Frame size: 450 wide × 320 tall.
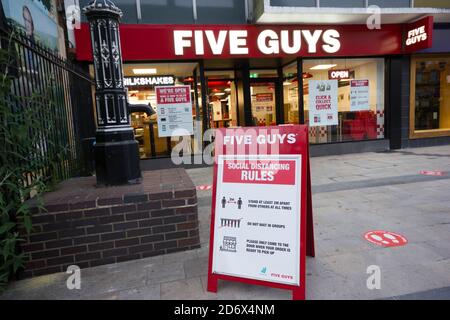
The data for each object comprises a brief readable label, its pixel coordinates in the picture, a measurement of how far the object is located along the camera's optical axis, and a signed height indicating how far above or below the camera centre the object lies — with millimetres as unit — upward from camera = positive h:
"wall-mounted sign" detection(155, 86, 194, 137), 8531 +470
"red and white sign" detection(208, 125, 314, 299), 2514 -761
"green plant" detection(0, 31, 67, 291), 2707 -276
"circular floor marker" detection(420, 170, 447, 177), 6511 -1330
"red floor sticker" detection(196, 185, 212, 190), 6479 -1360
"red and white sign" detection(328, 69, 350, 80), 9570 +1422
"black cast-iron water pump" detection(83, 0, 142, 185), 3488 +307
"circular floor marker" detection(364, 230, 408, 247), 3422 -1465
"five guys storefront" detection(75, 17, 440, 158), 8016 +1487
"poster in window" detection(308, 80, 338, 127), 9516 +550
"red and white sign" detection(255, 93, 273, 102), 10312 +883
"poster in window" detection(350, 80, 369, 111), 9759 +751
